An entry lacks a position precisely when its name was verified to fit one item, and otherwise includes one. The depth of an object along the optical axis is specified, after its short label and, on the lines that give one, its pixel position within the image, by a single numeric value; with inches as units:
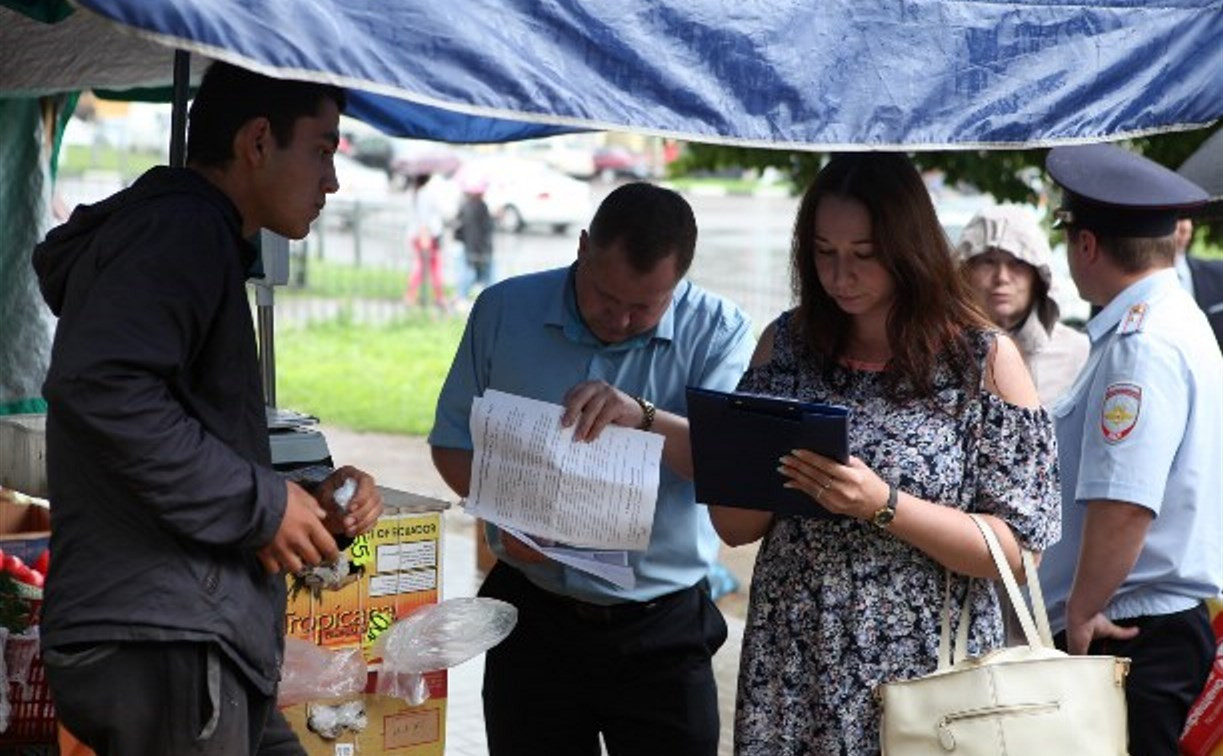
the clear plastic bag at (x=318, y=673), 153.7
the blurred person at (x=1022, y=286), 228.8
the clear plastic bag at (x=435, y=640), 153.5
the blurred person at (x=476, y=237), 797.2
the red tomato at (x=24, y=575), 170.4
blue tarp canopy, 104.2
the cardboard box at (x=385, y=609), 157.5
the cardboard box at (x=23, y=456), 202.2
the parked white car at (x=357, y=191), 962.7
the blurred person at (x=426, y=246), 780.6
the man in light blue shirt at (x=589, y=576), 153.1
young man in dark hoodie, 104.9
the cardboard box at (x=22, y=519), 194.1
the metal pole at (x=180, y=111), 145.0
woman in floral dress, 131.7
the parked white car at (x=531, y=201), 1180.5
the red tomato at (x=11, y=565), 170.2
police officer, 155.6
